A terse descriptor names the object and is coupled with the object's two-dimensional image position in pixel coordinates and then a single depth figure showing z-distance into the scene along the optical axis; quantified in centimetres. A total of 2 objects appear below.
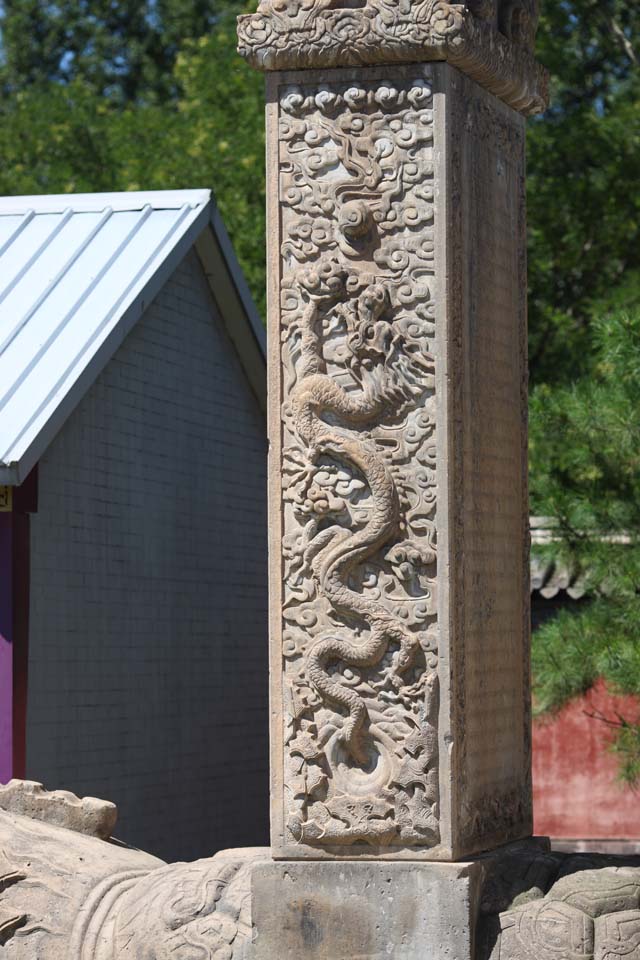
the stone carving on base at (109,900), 1202
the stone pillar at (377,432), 1195
